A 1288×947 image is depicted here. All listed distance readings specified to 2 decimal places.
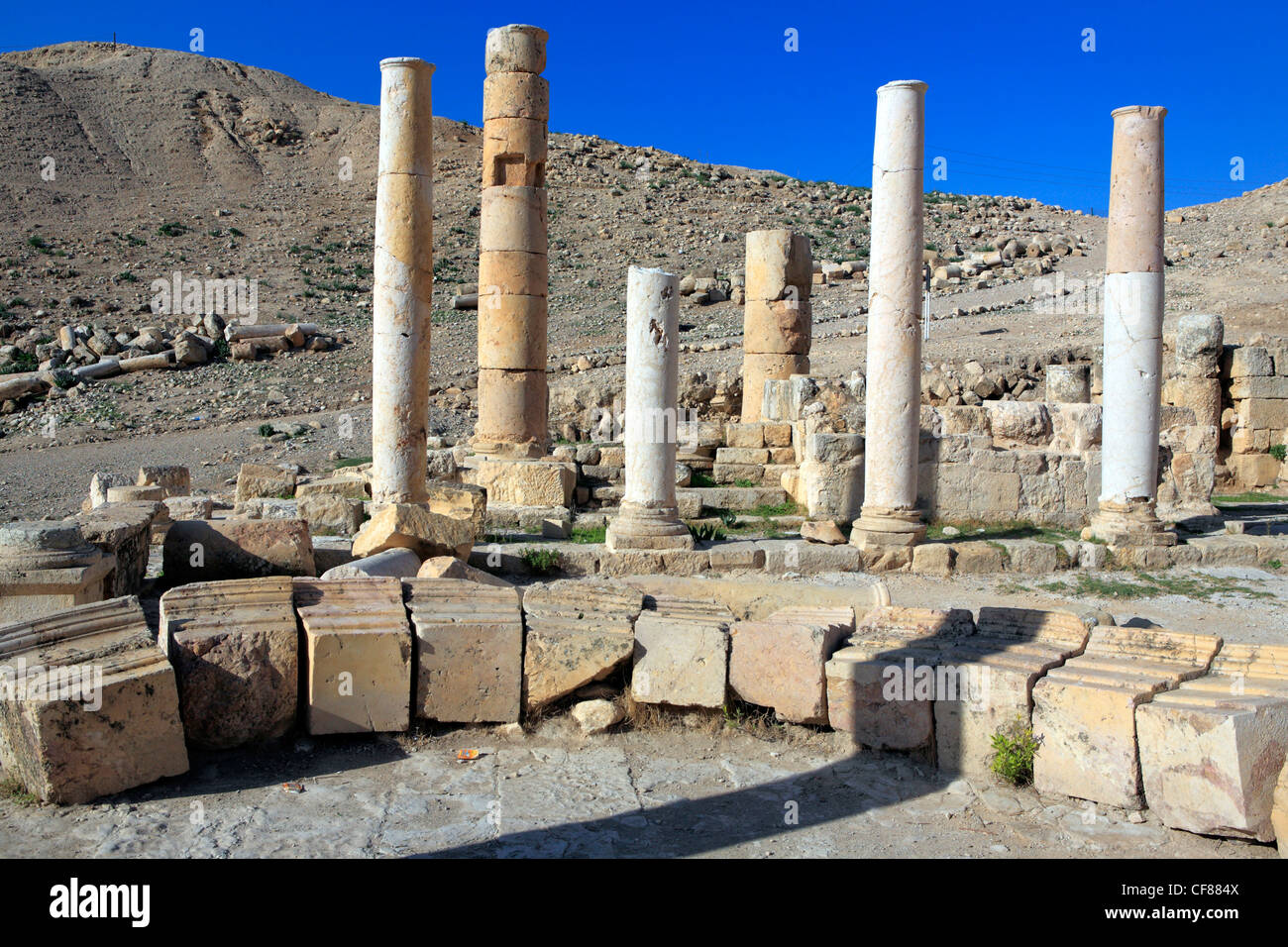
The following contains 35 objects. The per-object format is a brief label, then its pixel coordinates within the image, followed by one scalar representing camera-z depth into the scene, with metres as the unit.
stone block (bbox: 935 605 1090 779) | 5.61
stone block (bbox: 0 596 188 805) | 4.96
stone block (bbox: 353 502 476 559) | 9.16
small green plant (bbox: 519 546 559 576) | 10.21
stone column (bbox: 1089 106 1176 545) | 11.02
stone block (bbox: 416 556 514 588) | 8.16
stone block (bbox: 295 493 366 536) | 10.98
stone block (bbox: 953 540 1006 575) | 10.66
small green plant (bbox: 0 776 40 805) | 5.00
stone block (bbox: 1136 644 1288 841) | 4.75
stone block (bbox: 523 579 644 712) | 6.25
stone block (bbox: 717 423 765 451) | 14.83
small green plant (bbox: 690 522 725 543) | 11.62
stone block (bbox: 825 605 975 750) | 5.88
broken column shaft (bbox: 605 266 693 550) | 10.79
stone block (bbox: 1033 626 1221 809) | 5.19
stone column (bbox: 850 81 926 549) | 10.61
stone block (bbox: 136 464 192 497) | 14.82
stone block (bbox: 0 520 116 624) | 6.84
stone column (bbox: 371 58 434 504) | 11.00
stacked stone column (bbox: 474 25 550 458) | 14.34
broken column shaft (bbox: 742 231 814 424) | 17.19
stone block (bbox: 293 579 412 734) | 5.84
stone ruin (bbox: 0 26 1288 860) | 5.30
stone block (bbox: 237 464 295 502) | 13.73
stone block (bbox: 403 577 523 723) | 6.05
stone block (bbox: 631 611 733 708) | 6.28
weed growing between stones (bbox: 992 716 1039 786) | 5.52
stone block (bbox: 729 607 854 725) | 6.13
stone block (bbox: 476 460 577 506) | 12.84
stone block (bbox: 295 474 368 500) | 12.80
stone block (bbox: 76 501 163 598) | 7.76
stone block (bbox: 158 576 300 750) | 5.64
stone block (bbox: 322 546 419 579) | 7.93
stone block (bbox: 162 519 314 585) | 7.90
